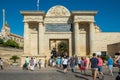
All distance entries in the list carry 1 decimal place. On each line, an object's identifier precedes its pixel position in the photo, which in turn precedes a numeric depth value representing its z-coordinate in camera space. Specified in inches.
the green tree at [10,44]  1385.8
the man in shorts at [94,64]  243.2
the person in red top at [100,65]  262.0
